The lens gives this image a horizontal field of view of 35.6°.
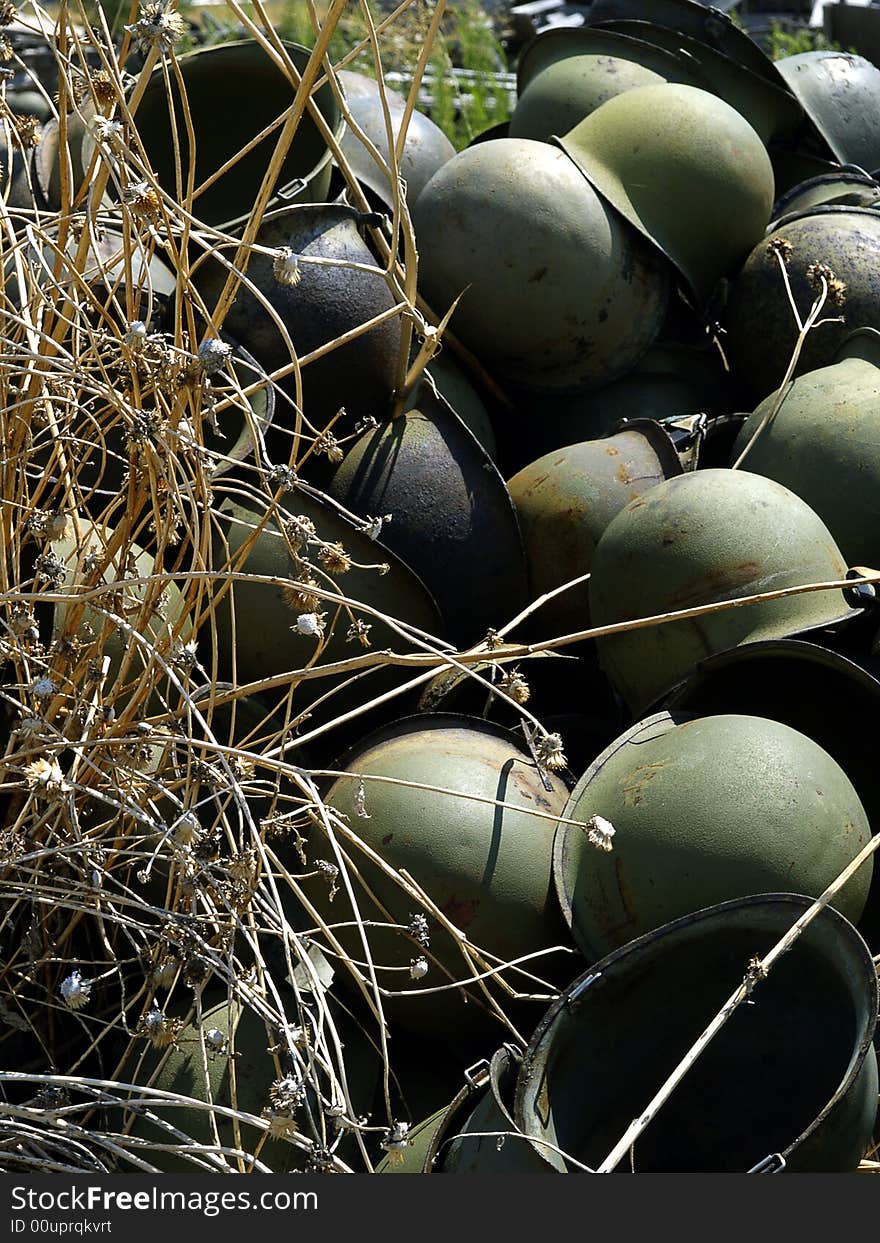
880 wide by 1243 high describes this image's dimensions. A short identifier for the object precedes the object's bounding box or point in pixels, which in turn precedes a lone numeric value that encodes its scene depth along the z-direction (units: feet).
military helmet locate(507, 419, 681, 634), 10.57
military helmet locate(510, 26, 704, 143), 13.33
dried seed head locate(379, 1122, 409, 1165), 6.19
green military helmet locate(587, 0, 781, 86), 14.24
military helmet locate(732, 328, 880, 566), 10.16
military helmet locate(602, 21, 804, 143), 13.80
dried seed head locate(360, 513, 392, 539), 7.45
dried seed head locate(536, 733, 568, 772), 6.90
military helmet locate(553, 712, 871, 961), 7.72
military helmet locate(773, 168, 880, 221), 13.12
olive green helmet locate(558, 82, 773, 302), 12.00
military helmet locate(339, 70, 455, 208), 12.45
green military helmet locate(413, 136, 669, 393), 11.42
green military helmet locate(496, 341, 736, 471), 12.26
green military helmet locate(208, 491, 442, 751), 9.70
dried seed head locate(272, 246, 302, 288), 5.74
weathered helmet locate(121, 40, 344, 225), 12.87
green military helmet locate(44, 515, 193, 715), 7.45
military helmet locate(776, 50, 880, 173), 14.33
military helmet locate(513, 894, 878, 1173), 7.20
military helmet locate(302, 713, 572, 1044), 8.20
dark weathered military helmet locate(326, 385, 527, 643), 10.25
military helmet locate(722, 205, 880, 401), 11.87
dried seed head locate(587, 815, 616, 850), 6.43
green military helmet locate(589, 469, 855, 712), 9.19
